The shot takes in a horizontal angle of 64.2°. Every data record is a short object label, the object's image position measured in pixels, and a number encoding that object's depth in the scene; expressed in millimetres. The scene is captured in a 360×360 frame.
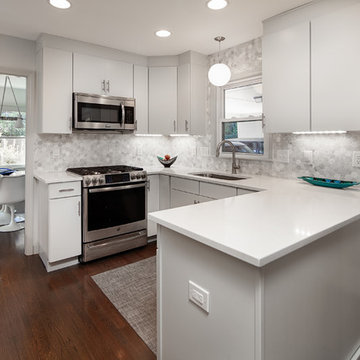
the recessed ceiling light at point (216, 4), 2260
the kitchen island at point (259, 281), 1020
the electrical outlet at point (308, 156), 2684
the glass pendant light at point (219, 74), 2629
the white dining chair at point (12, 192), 4074
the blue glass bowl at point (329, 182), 2209
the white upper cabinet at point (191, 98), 3578
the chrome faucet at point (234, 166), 3199
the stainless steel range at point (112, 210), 2955
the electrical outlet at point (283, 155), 2898
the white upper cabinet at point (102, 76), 3186
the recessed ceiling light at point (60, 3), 2273
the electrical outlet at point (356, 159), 2354
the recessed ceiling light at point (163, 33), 2908
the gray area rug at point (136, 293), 1983
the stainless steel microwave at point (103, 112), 3148
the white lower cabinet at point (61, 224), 2768
